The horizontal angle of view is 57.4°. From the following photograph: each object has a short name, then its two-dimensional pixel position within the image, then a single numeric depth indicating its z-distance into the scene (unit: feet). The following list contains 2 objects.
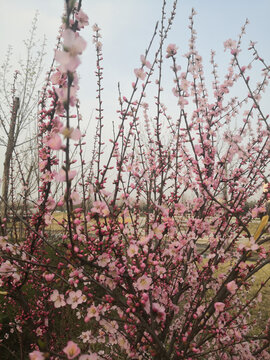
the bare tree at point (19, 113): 12.92
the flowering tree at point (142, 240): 0.85
